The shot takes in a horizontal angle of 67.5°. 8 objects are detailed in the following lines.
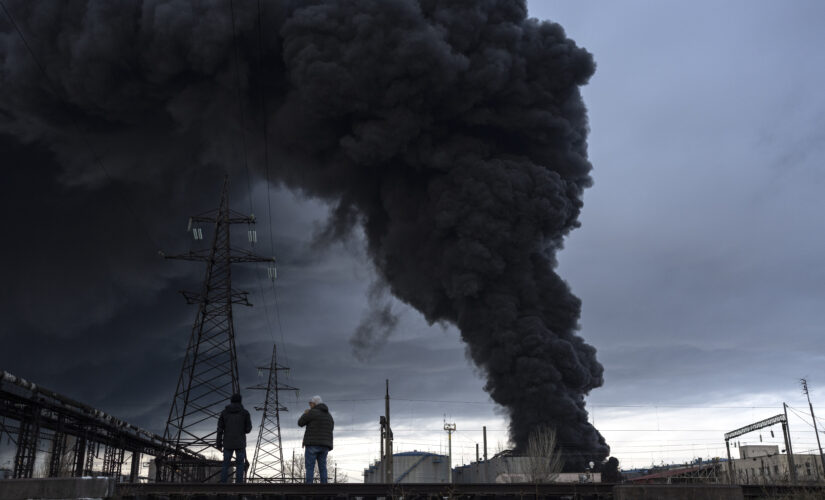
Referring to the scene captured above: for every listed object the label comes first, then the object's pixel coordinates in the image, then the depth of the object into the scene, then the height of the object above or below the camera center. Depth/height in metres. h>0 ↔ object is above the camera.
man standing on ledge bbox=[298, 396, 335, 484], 10.33 +0.33
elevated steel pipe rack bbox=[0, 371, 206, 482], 16.62 +1.11
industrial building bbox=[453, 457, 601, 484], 29.41 -0.92
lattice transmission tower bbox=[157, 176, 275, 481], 20.61 +5.58
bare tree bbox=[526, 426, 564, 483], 27.80 +0.02
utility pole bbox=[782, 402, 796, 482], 32.07 +0.67
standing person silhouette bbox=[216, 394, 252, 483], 11.29 +0.45
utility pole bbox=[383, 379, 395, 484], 22.94 +0.33
